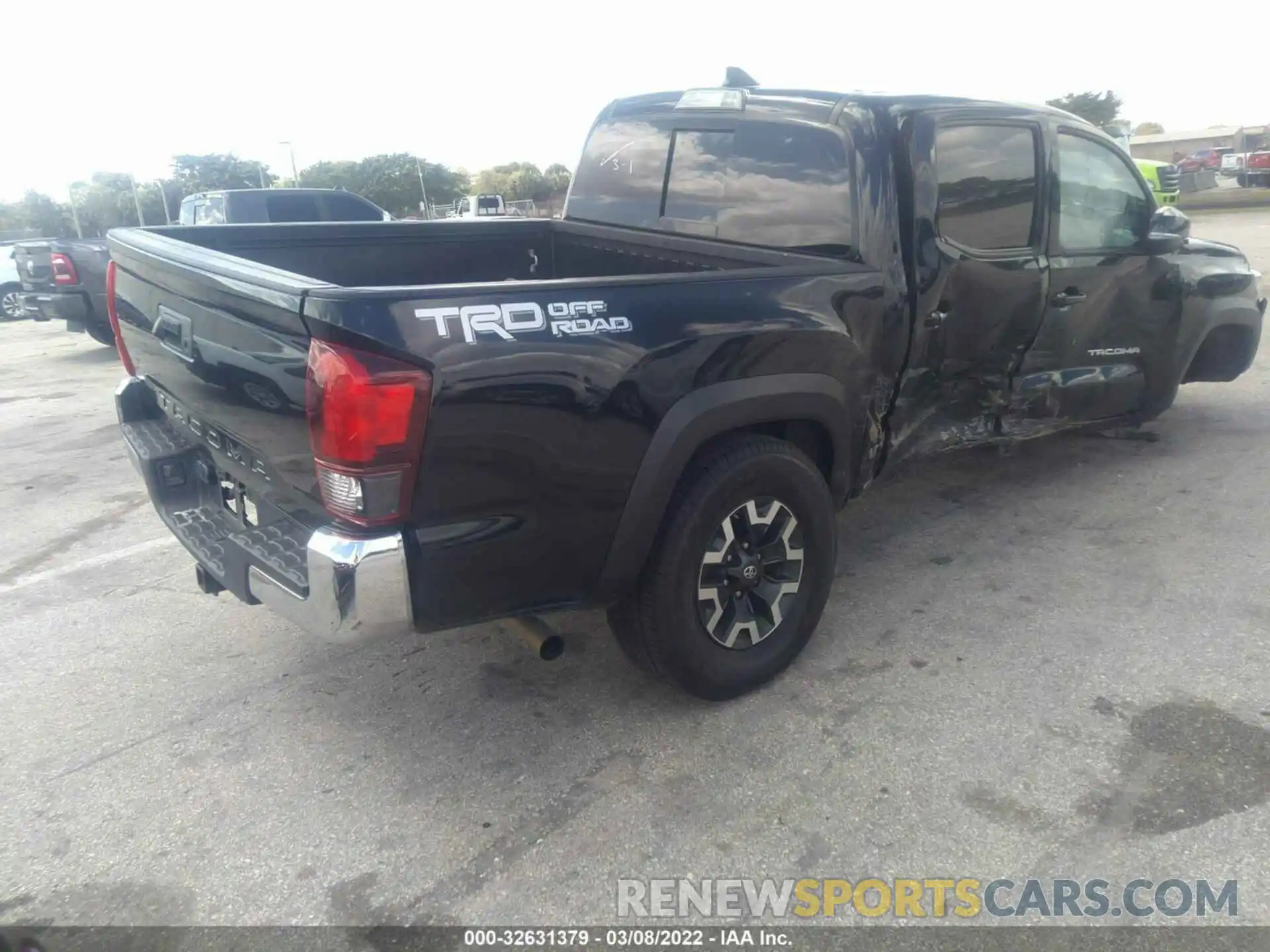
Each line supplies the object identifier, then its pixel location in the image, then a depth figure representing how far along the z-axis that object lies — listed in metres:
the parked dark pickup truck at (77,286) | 10.16
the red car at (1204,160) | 39.07
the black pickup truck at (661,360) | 2.44
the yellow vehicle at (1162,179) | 18.92
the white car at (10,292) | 16.38
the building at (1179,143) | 58.86
